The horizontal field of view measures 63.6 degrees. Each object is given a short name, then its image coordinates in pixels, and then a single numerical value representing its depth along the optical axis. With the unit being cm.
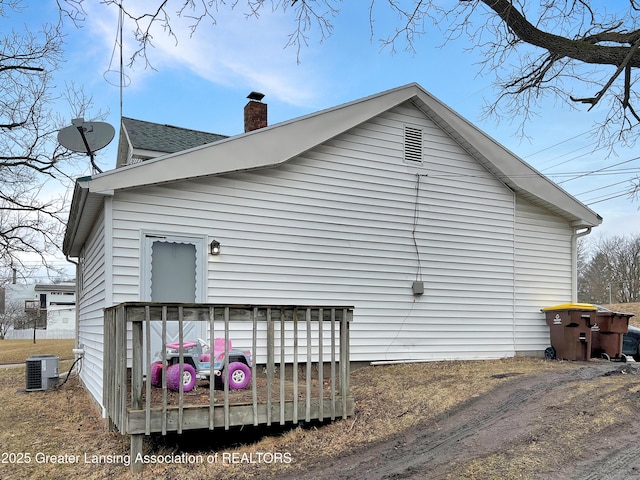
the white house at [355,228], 706
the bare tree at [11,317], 4291
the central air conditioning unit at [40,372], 914
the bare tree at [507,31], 543
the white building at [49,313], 3791
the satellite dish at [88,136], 764
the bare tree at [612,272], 3591
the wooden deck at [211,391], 458
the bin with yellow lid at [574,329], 937
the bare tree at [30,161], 1366
